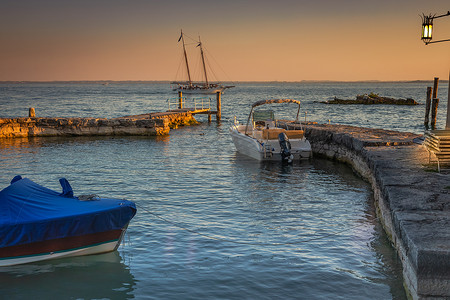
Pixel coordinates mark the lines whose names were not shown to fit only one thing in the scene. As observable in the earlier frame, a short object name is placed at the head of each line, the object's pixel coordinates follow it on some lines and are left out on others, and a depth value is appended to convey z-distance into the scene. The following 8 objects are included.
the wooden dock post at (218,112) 43.49
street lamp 13.88
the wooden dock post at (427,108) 41.61
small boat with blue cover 8.23
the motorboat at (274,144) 19.80
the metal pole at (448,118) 12.97
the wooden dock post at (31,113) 33.56
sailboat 110.63
